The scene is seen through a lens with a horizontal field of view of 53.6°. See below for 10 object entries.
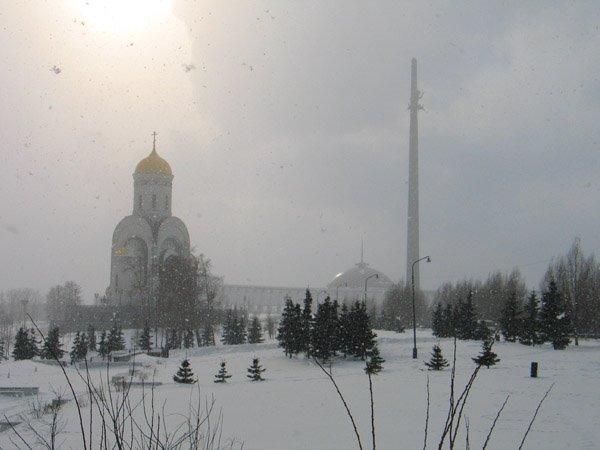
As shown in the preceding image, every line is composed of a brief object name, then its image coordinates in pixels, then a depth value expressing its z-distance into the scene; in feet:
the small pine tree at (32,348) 118.62
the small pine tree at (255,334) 143.95
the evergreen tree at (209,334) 145.28
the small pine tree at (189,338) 142.34
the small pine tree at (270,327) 192.79
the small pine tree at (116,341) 127.24
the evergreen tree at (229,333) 149.18
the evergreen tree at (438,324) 134.90
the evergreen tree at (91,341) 138.62
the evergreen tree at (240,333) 147.44
